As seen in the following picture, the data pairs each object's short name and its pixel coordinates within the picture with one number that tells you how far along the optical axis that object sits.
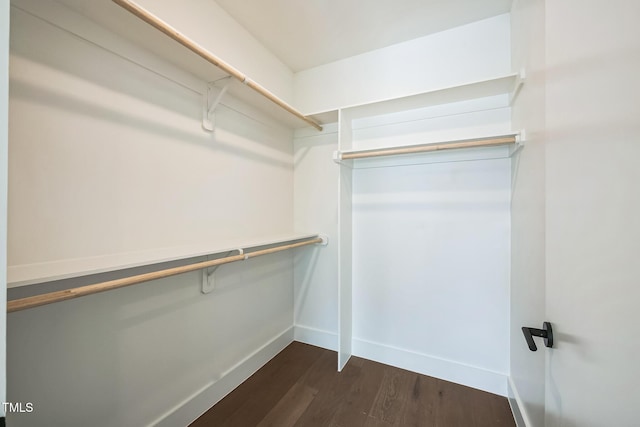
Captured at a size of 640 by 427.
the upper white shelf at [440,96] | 1.48
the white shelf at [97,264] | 0.75
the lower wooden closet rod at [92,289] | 0.69
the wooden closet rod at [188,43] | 0.91
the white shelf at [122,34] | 0.95
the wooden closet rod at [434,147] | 1.41
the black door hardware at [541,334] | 0.78
